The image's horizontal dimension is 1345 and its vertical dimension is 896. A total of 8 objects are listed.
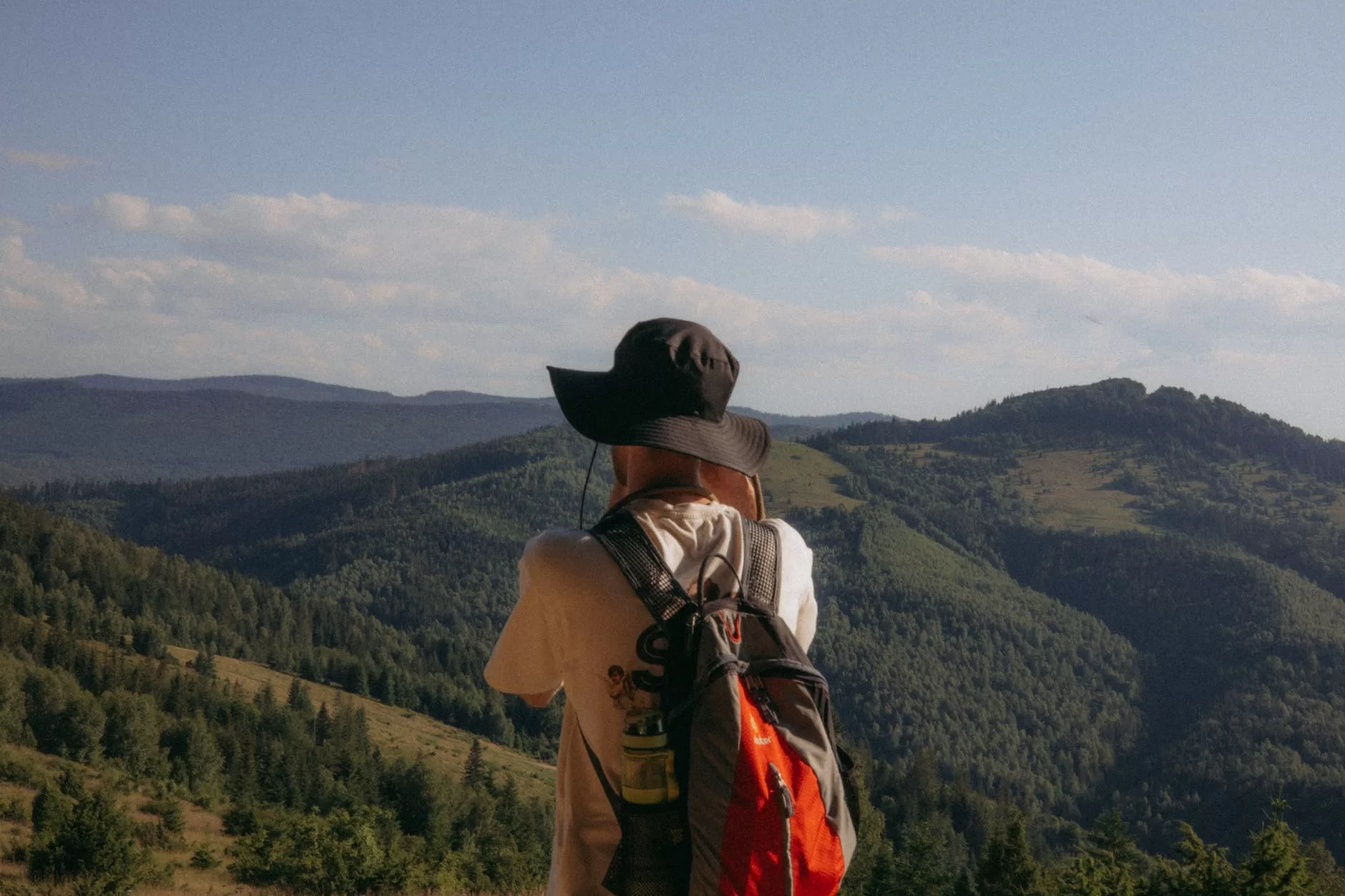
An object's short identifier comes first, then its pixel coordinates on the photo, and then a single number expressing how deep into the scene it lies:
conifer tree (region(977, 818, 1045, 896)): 33.97
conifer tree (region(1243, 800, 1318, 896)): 16.36
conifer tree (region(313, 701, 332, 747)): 81.75
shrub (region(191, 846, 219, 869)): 27.27
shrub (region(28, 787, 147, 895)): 17.73
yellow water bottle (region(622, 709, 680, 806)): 2.88
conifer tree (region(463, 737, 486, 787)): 76.88
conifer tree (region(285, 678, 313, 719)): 87.85
